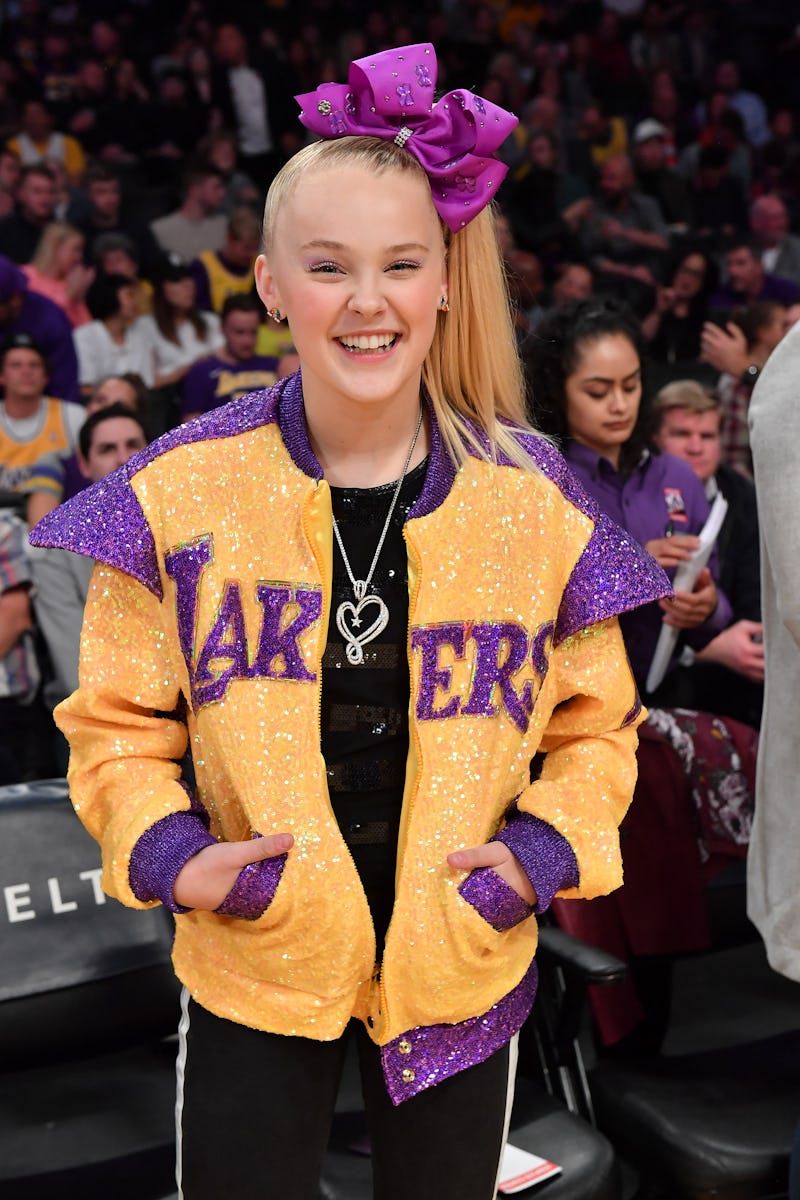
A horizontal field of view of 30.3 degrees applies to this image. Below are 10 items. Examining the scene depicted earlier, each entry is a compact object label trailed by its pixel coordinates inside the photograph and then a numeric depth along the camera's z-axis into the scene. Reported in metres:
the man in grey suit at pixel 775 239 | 8.80
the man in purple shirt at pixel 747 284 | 8.09
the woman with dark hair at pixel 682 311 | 7.89
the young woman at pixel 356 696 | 1.43
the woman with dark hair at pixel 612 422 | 2.88
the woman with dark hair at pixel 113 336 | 6.49
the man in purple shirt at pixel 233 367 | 6.05
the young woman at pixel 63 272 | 6.70
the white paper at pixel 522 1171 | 1.99
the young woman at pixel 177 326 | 6.75
